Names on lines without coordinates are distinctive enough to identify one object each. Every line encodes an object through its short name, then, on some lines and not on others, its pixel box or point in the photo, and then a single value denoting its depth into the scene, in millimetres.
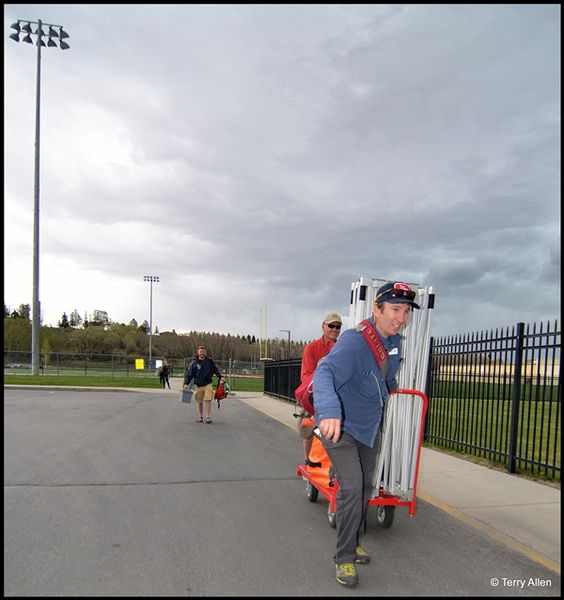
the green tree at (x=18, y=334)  87662
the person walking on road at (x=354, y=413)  3520
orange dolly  4477
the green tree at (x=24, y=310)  153000
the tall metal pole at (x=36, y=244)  28922
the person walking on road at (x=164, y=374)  28266
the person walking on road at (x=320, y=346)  5750
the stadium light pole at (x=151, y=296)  69888
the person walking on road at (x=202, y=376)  12070
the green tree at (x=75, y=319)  167375
